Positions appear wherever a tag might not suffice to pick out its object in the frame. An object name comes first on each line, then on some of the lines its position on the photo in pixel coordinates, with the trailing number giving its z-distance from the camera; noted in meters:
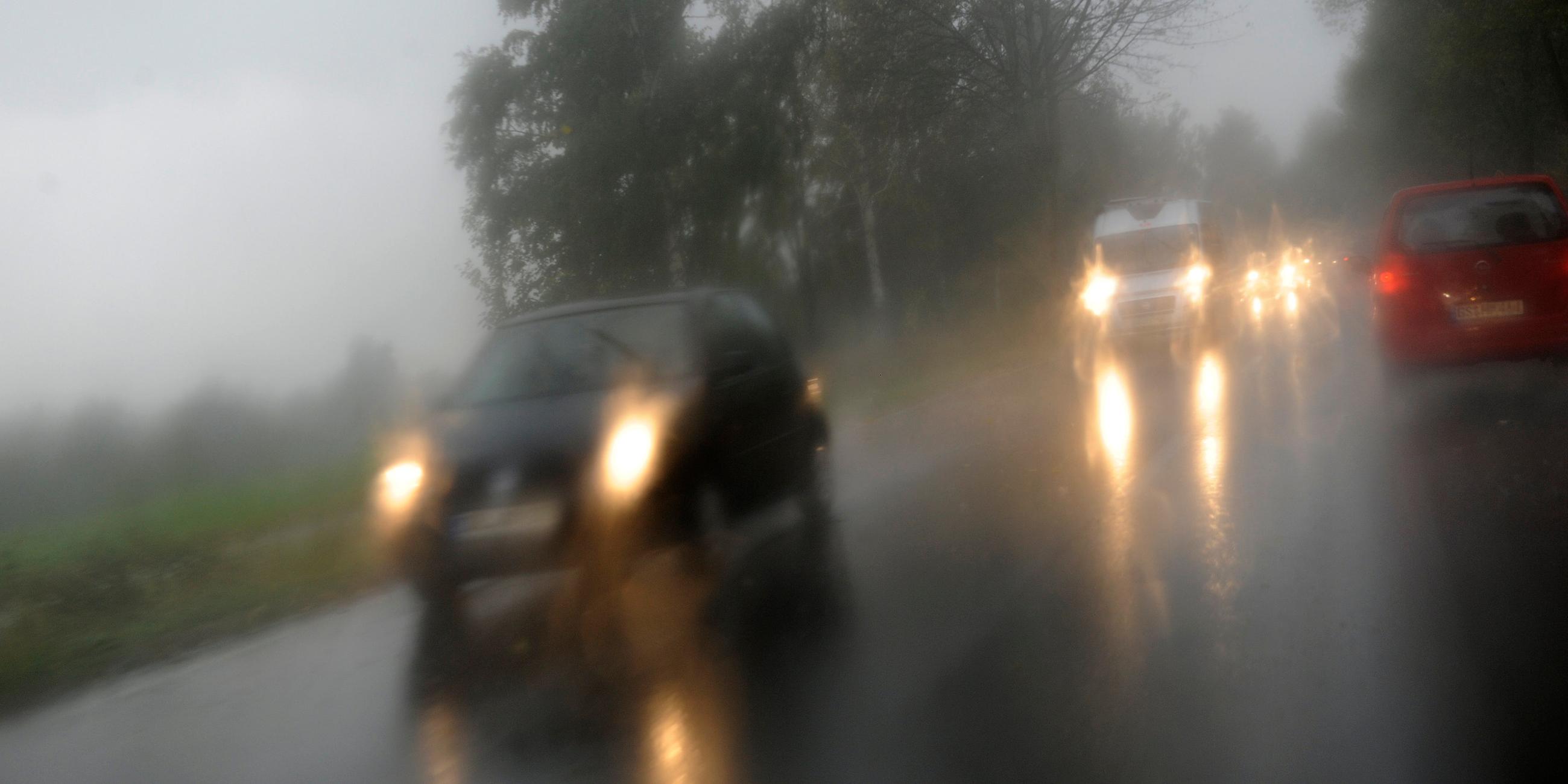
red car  11.91
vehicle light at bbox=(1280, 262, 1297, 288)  40.97
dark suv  7.25
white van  21.02
